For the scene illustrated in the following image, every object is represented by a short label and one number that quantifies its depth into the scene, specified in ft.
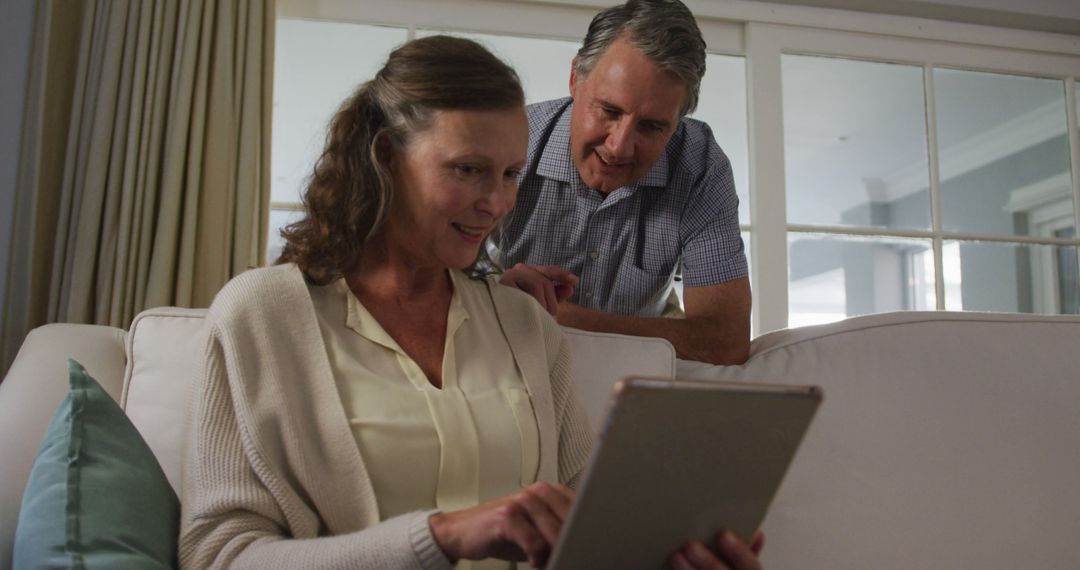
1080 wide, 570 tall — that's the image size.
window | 8.82
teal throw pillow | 2.90
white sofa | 4.68
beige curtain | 7.57
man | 5.63
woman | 3.30
